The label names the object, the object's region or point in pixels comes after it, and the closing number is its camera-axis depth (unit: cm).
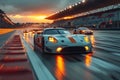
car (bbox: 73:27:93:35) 1847
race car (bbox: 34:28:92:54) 561
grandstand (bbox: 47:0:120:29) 3077
